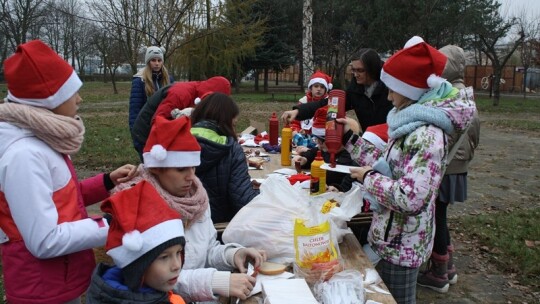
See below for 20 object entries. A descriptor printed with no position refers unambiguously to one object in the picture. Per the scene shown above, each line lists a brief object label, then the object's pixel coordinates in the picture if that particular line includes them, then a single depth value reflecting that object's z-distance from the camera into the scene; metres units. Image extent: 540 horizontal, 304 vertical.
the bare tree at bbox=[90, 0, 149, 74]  12.45
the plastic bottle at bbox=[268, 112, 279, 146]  4.81
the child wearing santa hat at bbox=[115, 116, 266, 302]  1.87
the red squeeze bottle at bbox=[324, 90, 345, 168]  2.58
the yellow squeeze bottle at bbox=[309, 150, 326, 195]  2.96
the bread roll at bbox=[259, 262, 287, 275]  2.05
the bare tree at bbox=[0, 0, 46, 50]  20.03
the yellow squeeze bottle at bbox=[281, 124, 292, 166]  4.16
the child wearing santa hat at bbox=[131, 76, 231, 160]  4.12
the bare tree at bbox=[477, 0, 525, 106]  20.52
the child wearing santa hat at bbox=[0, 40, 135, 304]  1.63
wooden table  1.90
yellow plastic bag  1.98
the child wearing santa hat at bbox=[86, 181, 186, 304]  1.51
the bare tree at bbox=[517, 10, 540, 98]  25.99
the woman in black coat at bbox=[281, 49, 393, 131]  3.53
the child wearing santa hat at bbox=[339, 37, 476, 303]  2.05
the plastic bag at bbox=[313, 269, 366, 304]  1.82
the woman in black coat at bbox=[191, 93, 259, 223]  2.63
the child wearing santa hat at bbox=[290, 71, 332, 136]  5.25
